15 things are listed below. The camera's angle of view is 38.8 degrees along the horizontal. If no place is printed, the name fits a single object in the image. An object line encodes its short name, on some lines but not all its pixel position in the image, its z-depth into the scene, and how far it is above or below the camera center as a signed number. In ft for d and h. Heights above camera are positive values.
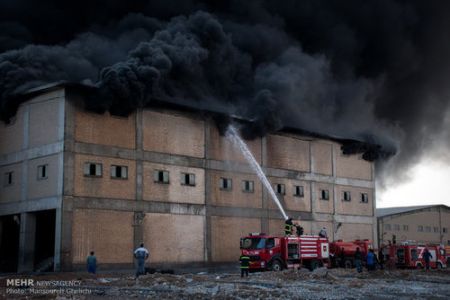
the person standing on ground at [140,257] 83.87 -2.31
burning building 104.63 +9.61
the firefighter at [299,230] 102.27 +1.40
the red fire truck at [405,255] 122.83 -3.15
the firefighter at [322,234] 108.25 +0.80
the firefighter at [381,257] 118.93 -3.59
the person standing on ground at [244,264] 86.94 -3.38
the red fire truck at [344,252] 113.09 -2.39
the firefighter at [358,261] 100.32 -3.53
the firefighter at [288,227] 101.57 +1.87
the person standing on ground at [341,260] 113.60 -3.75
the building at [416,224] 199.52 +4.79
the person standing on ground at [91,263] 91.91 -3.45
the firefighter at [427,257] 117.92 -3.53
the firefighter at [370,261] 101.60 -3.53
